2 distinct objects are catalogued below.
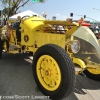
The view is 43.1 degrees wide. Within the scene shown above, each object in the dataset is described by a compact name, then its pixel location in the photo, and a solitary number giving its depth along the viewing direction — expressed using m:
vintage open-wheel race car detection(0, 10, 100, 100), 1.94
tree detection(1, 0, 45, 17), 16.74
